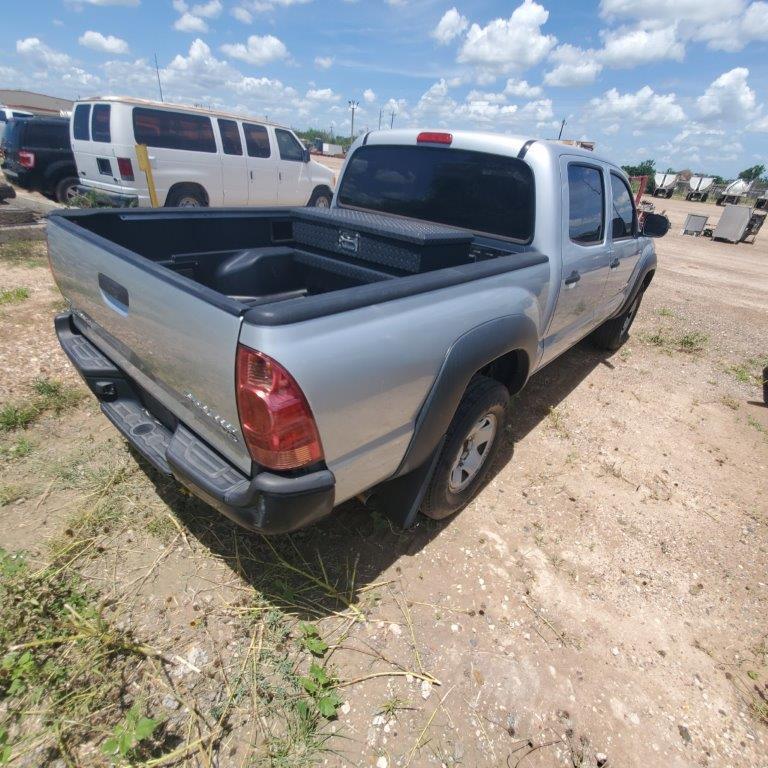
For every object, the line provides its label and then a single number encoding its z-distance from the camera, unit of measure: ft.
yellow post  22.76
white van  23.57
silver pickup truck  4.97
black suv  29.37
